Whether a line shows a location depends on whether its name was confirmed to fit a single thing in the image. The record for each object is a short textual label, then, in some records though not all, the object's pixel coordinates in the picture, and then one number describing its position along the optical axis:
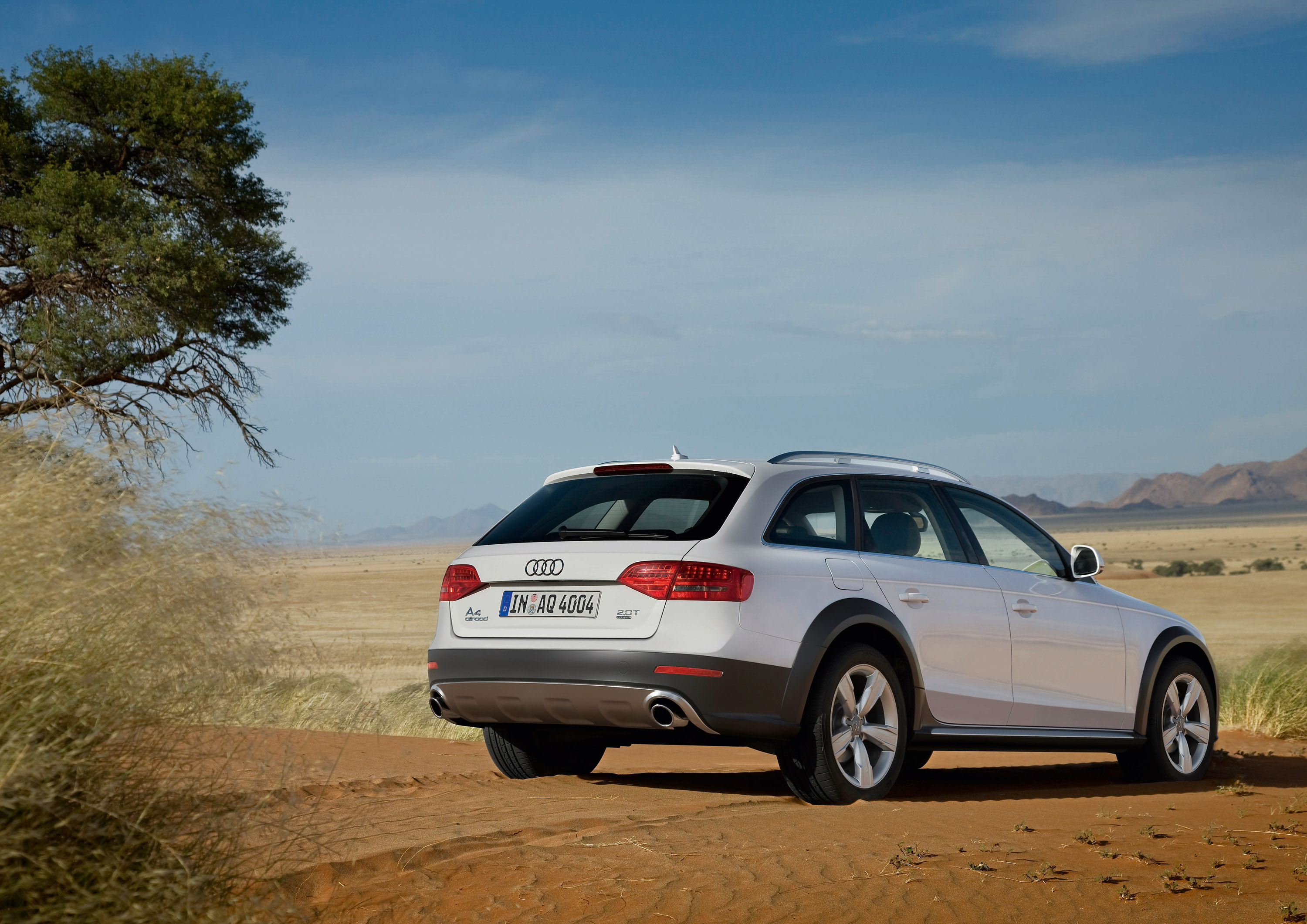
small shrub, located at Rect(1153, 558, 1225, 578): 51.94
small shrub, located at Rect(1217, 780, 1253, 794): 7.93
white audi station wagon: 6.45
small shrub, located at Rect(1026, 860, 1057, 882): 5.45
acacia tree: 21.28
